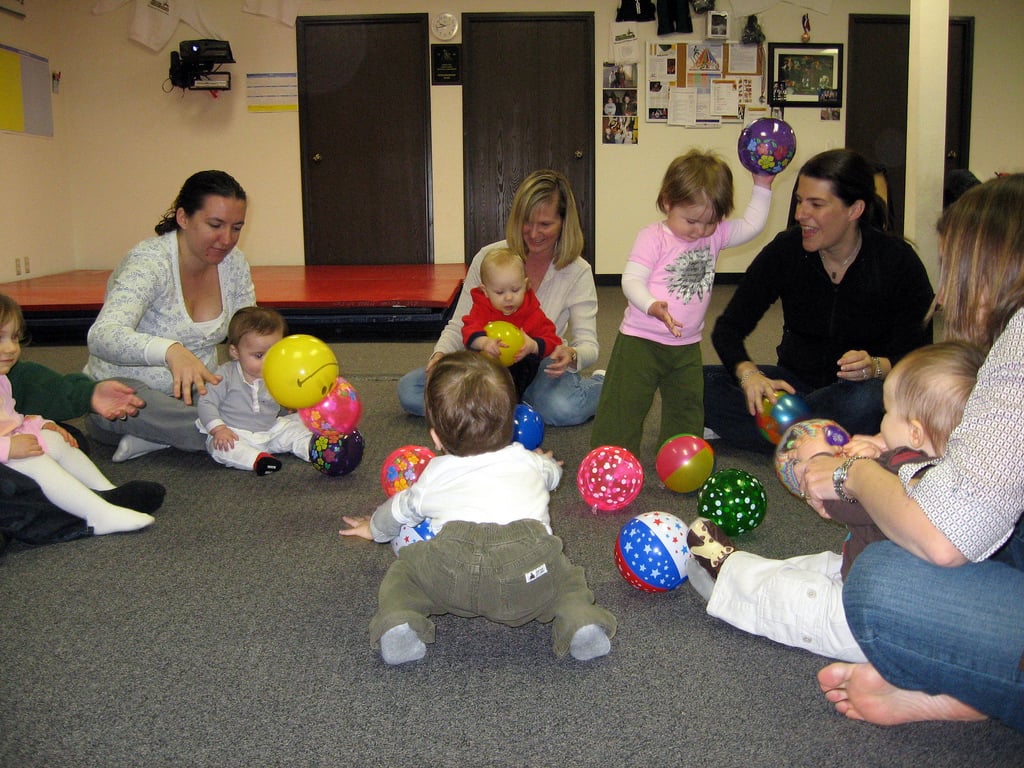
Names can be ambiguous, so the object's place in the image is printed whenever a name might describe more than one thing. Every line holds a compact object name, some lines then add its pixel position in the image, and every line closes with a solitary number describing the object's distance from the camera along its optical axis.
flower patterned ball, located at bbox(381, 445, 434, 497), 2.46
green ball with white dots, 2.30
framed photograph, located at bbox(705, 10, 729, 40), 7.77
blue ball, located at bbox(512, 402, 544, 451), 3.04
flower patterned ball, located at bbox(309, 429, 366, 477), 2.86
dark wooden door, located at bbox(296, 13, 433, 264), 8.04
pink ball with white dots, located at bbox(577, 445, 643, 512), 2.48
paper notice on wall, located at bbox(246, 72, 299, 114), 8.08
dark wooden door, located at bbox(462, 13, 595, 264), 7.97
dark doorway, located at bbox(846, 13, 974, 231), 8.08
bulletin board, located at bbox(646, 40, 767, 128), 7.90
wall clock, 7.91
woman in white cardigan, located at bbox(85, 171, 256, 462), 2.97
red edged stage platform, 5.55
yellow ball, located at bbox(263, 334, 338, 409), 2.78
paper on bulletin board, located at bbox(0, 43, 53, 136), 7.11
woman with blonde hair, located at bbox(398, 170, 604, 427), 3.37
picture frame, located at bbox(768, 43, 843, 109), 7.97
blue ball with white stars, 1.96
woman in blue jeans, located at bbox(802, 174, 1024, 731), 1.24
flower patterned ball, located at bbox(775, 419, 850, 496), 1.78
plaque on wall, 7.97
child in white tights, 2.34
